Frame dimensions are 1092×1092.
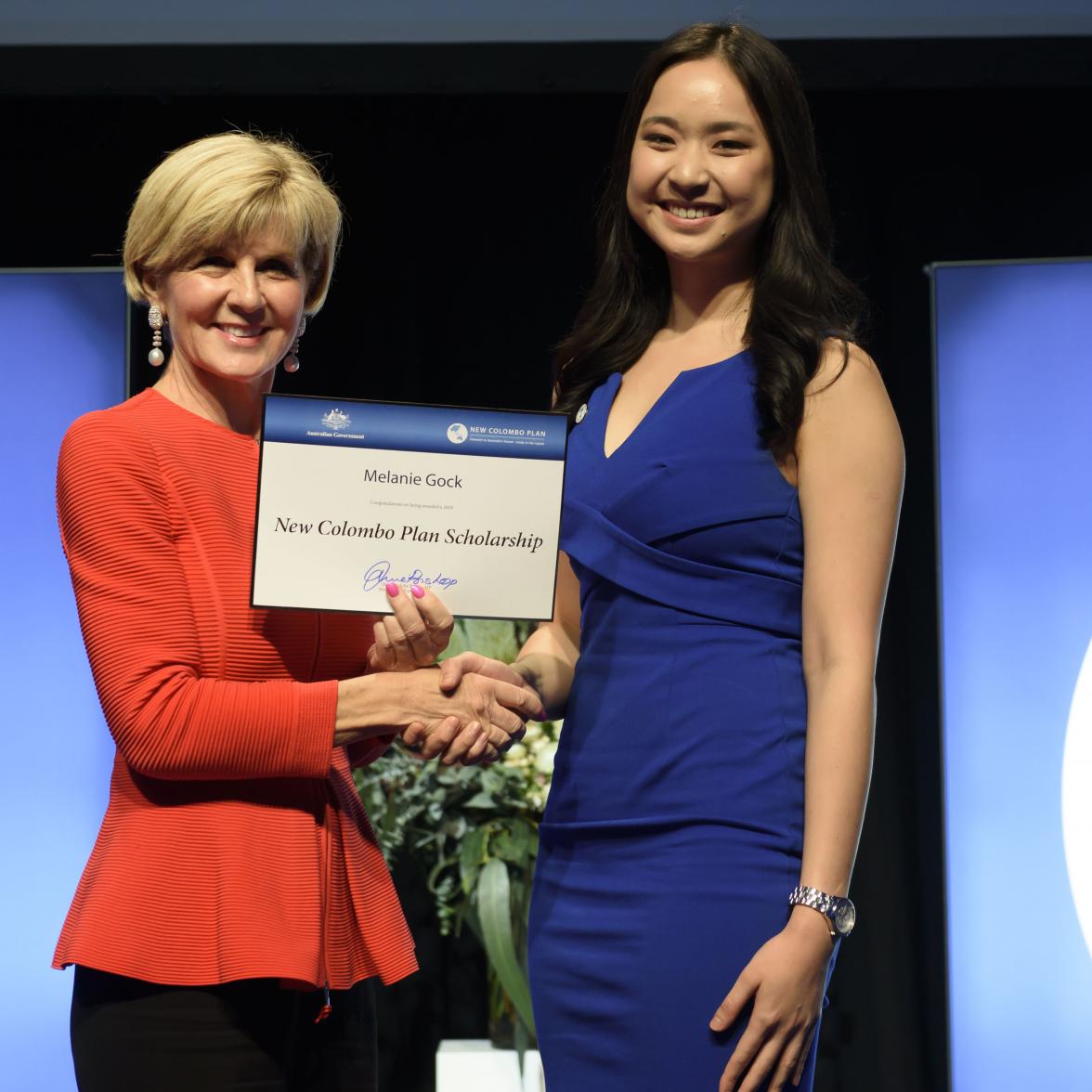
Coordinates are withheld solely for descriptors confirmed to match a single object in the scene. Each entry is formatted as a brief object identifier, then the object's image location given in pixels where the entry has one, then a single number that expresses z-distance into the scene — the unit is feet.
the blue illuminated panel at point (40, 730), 10.25
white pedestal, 10.94
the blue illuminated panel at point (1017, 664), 10.61
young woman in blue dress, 4.79
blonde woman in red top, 4.87
